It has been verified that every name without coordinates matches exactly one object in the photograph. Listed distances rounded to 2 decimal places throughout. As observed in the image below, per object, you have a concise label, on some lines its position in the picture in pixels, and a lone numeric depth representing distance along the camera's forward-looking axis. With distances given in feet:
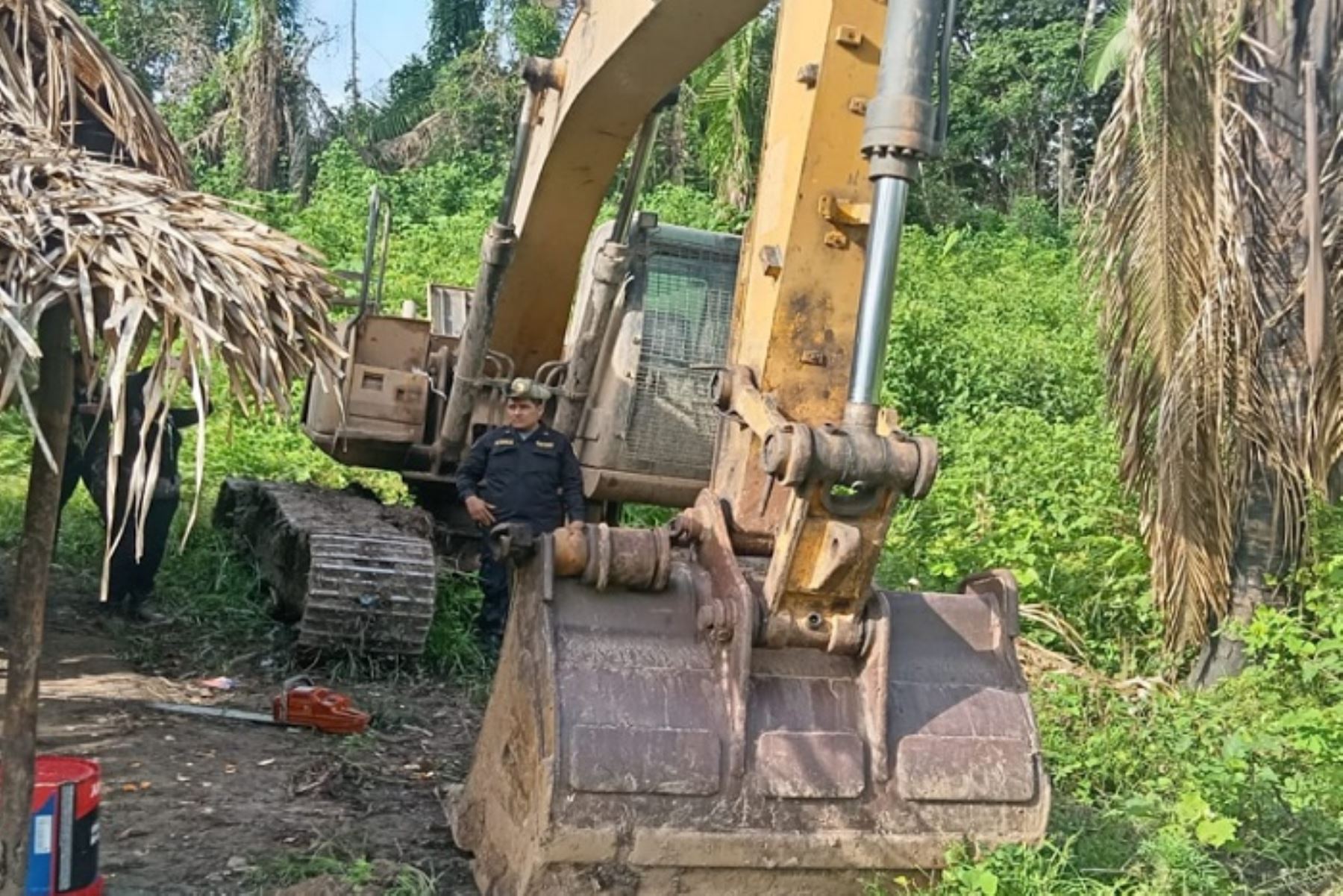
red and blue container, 13.34
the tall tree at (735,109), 69.72
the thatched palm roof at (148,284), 11.71
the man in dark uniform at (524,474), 25.45
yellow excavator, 13.91
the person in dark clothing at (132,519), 26.53
